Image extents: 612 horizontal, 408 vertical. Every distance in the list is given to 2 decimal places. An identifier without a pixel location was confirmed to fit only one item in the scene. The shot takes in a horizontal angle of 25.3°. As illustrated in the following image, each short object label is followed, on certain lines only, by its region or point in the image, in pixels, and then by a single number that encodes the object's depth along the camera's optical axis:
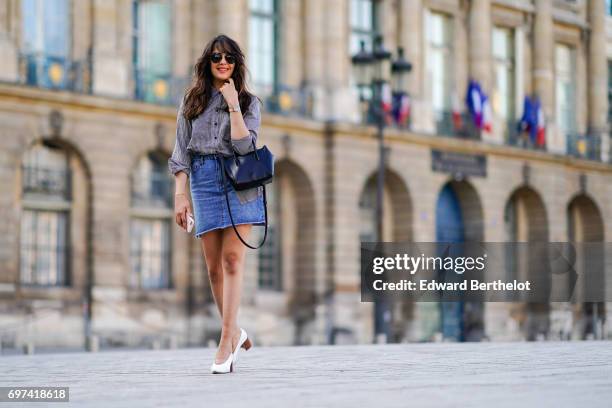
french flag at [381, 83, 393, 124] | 37.81
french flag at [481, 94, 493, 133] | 41.25
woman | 8.96
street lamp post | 31.12
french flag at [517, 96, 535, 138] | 42.91
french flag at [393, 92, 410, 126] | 37.84
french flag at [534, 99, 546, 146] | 43.08
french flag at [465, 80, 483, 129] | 40.94
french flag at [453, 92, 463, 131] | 41.09
